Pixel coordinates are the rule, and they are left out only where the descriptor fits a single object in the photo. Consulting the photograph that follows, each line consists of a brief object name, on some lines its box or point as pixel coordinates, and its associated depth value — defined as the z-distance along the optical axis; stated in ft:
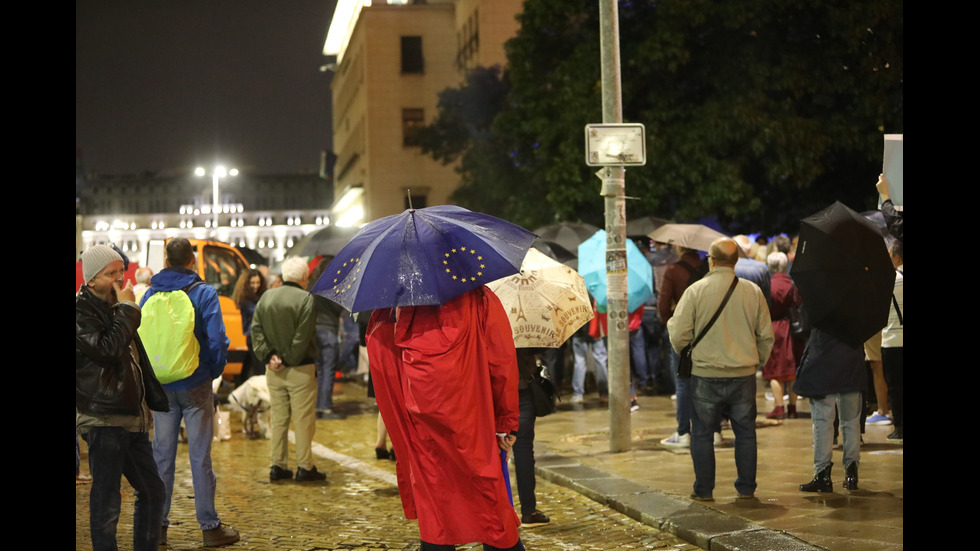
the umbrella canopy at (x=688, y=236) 40.01
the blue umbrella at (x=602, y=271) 46.24
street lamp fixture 190.70
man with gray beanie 20.16
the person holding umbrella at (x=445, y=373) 19.10
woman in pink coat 42.70
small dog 45.42
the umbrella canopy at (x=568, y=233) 60.80
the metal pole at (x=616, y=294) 37.40
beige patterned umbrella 26.23
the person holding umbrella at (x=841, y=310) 29.17
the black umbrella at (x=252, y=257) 92.68
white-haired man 34.99
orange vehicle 61.41
